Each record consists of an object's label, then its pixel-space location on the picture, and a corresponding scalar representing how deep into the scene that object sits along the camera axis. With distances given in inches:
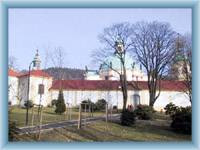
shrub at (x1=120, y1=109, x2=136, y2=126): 573.6
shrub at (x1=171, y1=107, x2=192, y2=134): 482.9
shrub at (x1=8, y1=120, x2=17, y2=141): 409.7
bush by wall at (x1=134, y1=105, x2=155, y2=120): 594.7
